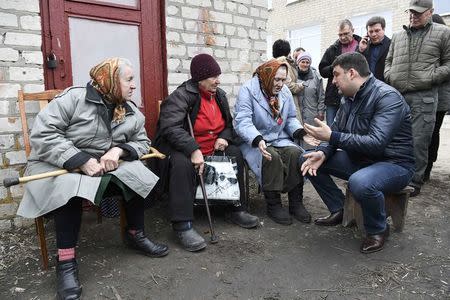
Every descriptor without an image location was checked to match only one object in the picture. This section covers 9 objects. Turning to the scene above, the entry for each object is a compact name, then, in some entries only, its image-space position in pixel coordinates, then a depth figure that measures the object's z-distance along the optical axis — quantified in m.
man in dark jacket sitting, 2.79
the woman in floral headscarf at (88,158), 2.34
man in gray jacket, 3.95
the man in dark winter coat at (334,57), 4.91
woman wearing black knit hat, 3.00
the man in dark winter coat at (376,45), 4.49
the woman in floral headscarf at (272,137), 3.42
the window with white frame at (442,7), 11.53
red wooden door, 3.31
